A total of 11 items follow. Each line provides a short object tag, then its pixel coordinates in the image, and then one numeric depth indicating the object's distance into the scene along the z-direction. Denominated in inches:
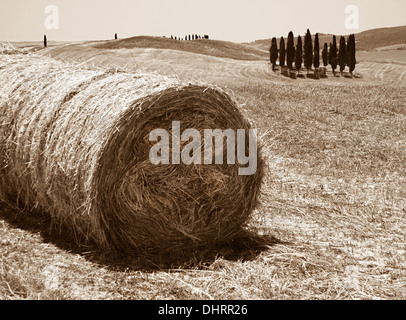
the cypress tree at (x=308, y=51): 1683.1
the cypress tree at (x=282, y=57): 1788.9
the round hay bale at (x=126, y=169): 206.5
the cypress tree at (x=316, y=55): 1731.1
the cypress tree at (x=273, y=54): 1734.7
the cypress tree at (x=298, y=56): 1731.1
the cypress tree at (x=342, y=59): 1706.4
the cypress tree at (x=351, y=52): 1656.0
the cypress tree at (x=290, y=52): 1738.4
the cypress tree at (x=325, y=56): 1857.8
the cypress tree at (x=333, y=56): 1747.0
